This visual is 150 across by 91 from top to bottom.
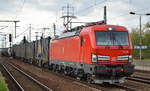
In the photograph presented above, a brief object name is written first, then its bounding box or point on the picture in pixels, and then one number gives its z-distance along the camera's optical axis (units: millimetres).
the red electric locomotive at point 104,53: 15367
